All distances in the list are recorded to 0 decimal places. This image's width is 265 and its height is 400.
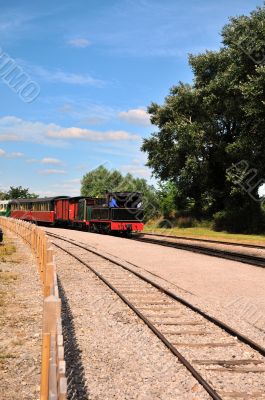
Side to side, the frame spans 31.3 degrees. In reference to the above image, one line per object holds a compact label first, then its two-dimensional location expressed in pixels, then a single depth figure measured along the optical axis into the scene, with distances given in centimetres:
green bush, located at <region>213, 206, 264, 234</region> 3541
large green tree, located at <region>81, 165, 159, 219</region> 9505
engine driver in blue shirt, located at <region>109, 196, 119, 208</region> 3067
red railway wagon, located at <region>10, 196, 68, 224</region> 4544
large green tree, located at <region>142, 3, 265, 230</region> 3188
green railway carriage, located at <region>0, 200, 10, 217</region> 6569
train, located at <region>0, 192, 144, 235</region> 3108
